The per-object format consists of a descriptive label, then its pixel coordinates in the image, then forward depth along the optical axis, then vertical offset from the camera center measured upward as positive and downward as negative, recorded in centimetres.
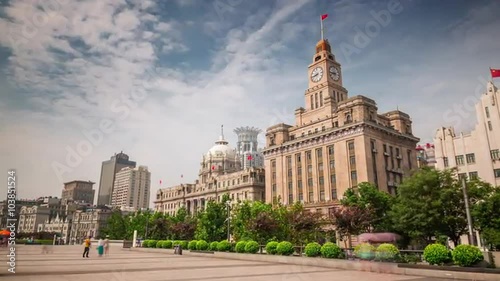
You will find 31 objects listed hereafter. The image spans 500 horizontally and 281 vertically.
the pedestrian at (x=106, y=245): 3419 -125
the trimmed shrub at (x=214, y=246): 3682 -147
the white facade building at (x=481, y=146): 5056 +1240
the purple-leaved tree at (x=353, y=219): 3919 +132
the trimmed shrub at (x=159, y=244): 4816 -167
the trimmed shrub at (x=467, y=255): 1888 -127
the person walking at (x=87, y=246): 3015 -118
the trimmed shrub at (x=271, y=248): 2972 -136
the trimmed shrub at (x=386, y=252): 2238 -131
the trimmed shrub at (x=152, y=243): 5016 -158
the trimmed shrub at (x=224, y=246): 3566 -143
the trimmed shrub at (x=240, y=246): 3325 -138
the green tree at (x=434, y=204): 3266 +246
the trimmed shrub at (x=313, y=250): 2706 -139
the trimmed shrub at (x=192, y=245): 4093 -152
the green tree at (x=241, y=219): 4759 +164
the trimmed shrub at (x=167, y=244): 4644 -160
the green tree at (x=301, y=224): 3981 +79
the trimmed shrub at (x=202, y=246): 3931 -156
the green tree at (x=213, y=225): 5206 +94
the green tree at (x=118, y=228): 8831 +90
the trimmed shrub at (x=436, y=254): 1992 -129
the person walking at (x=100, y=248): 3127 -140
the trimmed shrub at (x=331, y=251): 2577 -142
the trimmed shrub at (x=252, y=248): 3219 -146
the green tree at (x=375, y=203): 4122 +326
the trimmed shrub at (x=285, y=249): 2878 -140
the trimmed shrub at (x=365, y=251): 2328 -131
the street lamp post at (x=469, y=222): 2204 +55
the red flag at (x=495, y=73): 4431 +1927
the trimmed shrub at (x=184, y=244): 4397 -151
